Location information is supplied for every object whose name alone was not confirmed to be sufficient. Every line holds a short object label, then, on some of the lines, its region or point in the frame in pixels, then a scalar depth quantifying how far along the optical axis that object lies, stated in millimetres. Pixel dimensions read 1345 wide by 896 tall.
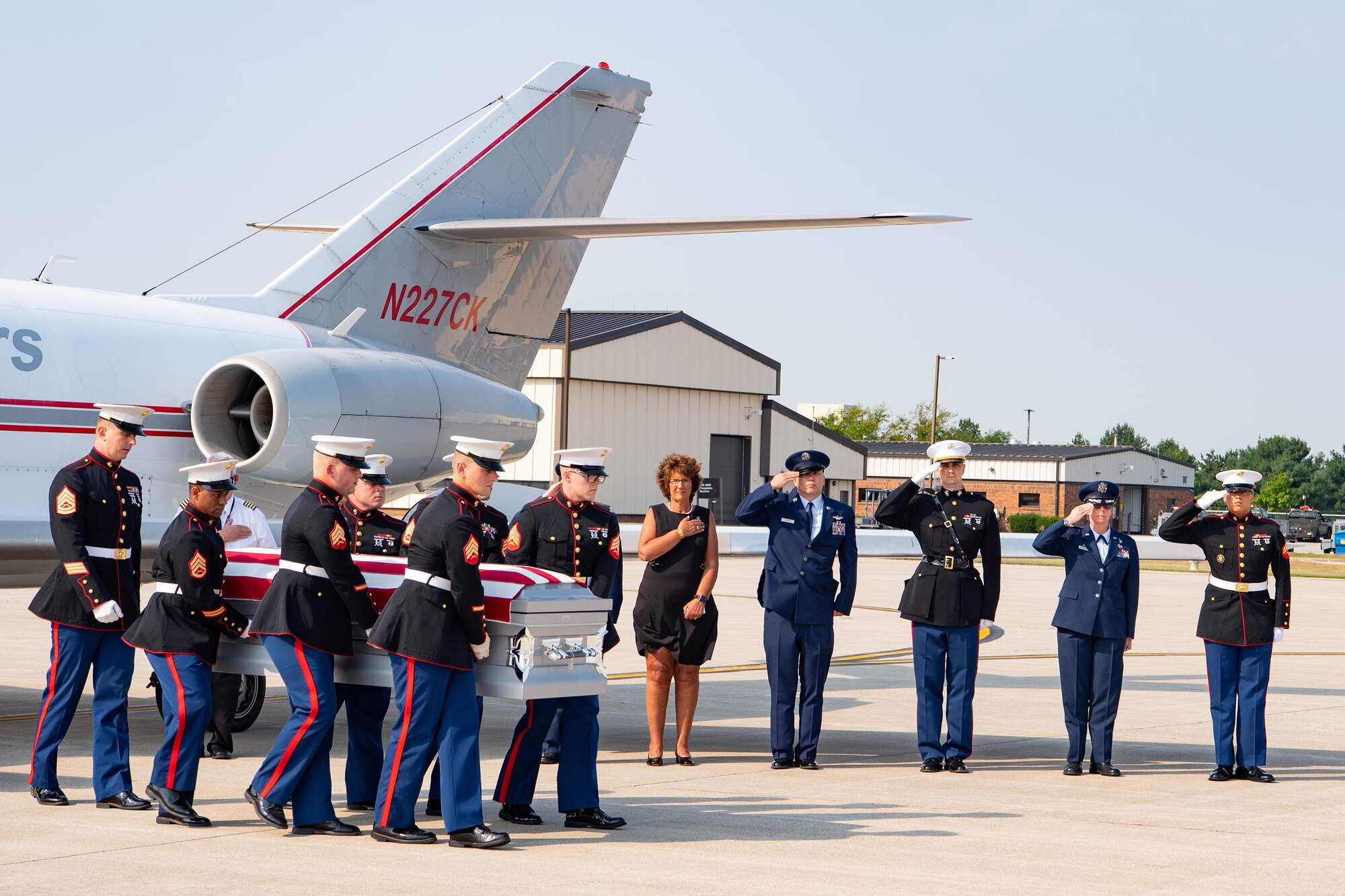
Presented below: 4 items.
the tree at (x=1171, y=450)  169725
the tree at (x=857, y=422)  106250
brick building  86875
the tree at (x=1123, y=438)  177625
